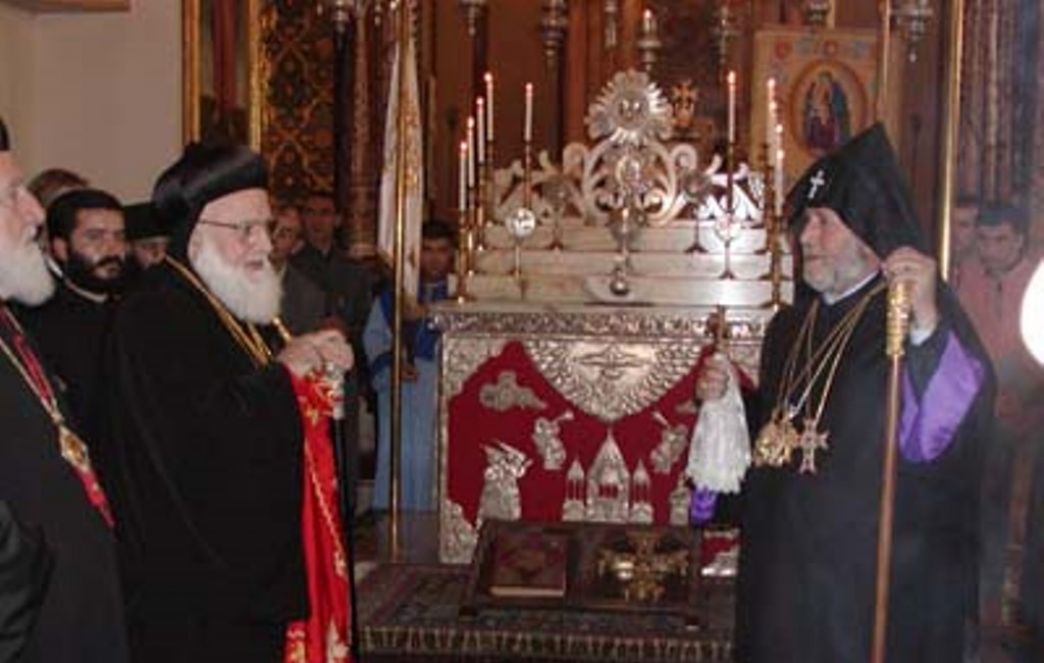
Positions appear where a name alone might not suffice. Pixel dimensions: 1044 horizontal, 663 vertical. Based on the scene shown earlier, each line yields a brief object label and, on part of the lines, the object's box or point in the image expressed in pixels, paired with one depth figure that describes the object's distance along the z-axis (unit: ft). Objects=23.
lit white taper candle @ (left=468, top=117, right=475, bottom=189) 23.86
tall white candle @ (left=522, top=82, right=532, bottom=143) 22.97
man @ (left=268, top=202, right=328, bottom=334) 23.32
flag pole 23.20
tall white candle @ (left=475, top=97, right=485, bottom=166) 23.90
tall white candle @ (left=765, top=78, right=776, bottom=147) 22.93
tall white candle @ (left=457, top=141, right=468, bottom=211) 23.59
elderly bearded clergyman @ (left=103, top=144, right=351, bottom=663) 12.82
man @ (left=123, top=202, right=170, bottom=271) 17.44
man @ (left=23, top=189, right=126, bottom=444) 15.52
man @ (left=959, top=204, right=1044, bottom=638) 20.25
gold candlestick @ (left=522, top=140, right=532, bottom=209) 23.63
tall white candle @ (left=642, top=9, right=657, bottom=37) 25.08
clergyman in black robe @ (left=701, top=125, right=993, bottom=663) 12.27
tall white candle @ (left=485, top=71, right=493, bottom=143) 23.91
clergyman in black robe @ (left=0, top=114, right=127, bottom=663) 10.00
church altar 22.65
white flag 24.62
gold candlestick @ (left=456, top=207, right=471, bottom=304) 23.32
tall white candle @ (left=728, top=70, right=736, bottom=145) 22.09
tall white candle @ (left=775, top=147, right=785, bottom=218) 22.26
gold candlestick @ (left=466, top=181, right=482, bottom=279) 23.71
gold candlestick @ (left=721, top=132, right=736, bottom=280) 23.09
